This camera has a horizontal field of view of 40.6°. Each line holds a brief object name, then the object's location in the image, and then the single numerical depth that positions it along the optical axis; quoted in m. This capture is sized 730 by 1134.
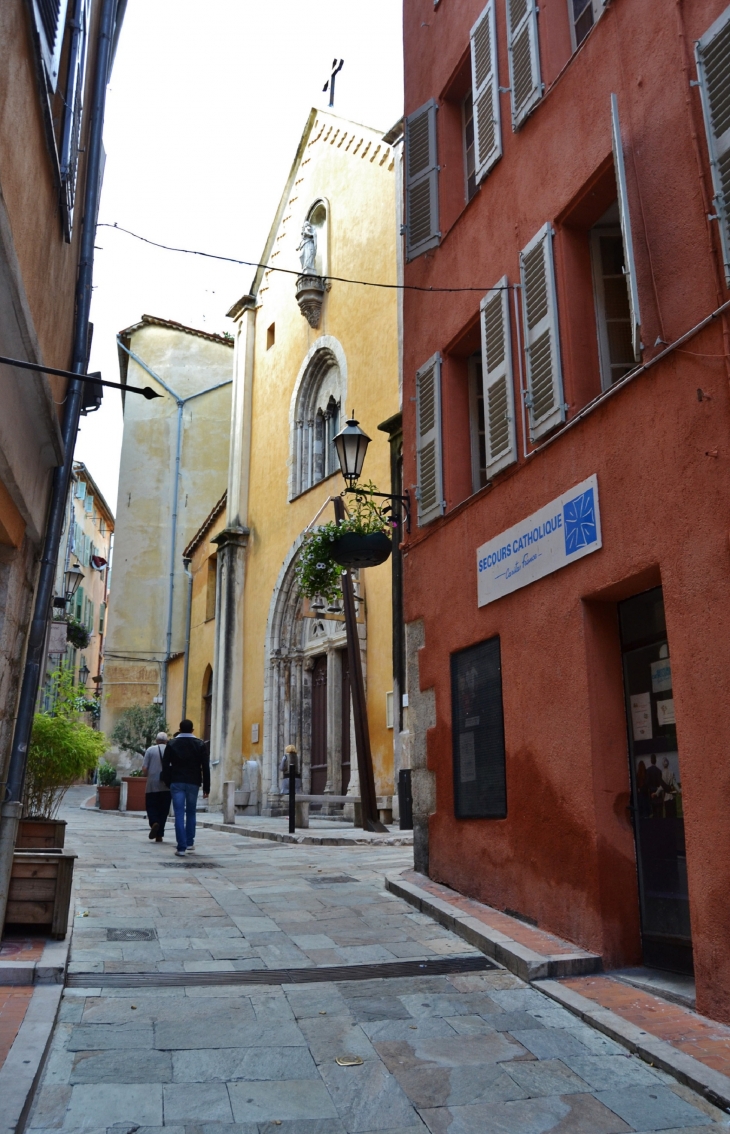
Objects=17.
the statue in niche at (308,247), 21.58
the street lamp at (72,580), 15.34
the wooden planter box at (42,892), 5.73
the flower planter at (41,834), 7.45
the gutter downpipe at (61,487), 5.80
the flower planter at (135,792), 22.58
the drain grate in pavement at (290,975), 5.18
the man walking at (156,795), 12.61
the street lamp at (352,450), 10.39
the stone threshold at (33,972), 4.91
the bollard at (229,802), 16.47
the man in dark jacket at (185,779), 10.84
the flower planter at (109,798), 24.44
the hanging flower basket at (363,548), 9.95
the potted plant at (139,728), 26.39
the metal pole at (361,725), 13.55
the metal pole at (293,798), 13.39
